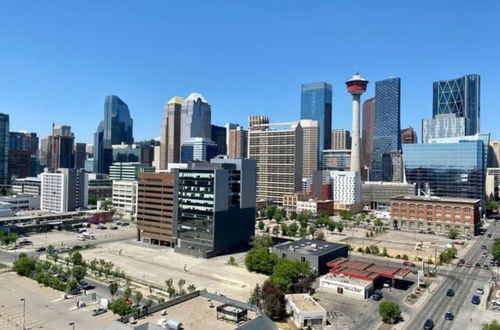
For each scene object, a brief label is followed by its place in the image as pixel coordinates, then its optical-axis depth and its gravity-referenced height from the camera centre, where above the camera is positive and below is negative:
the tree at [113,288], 68.56 -20.89
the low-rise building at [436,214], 144.12 -15.02
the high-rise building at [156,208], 113.44 -11.34
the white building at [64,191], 178.25 -10.36
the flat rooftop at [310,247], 90.50 -17.92
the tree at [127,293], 66.94 -21.07
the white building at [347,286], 72.50 -21.29
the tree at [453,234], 135.25 -20.20
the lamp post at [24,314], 58.40 -22.82
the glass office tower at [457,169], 186.12 +3.06
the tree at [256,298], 61.81 -20.17
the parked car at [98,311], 62.34 -22.84
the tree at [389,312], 59.88 -21.08
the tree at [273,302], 60.72 -20.24
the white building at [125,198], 188.88 -14.00
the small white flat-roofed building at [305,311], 58.84 -21.25
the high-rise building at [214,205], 103.56 -9.38
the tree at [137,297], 64.46 -20.98
